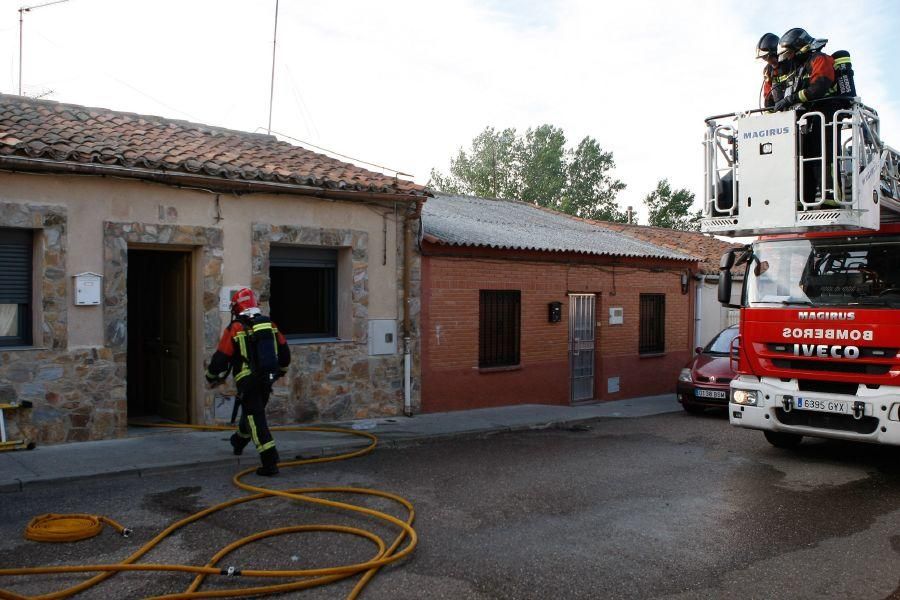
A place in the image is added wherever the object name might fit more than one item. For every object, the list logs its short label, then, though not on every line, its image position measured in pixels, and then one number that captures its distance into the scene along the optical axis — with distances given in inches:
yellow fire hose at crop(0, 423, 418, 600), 185.2
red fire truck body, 312.7
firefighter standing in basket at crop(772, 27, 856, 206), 312.5
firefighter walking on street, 300.2
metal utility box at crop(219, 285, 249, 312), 404.2
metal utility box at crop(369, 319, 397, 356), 461.7
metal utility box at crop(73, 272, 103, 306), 357.7
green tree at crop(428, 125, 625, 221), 1977.1
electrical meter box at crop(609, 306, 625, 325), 624.2
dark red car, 513.7
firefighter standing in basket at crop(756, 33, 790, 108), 336.2
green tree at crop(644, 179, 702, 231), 1881.2
